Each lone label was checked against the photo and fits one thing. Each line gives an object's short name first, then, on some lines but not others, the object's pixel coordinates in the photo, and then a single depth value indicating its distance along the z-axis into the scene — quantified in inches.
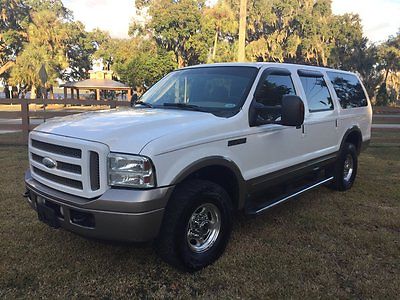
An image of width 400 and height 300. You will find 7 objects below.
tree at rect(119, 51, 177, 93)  1465.3
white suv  116.6
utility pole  635.5
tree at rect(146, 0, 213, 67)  1480.1
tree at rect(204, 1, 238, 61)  1443.2
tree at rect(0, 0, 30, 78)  1756.9
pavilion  1428.4
